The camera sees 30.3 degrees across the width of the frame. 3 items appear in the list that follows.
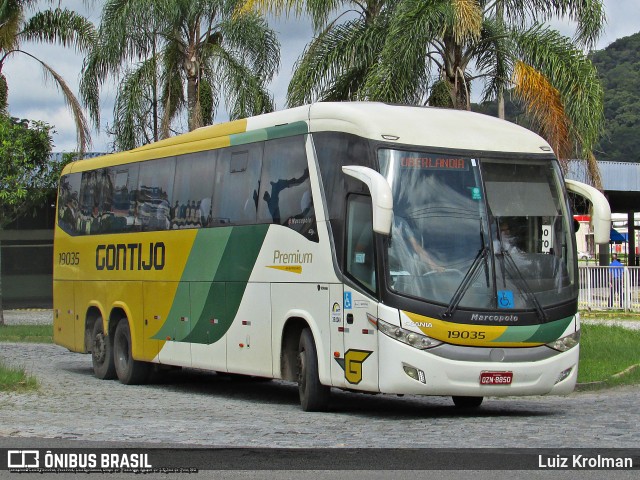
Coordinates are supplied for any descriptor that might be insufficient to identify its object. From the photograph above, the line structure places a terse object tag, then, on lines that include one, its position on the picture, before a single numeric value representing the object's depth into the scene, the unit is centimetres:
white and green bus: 1300
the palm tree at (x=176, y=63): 2728
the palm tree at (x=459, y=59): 2183
